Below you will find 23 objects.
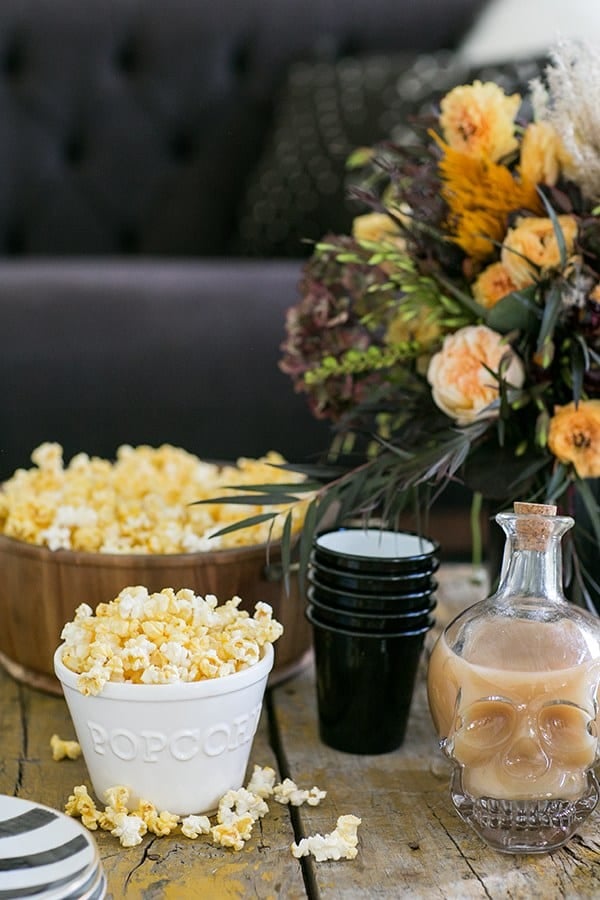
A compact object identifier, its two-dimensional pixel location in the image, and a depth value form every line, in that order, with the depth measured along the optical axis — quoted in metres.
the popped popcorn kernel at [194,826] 1.13
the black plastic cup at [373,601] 1.25
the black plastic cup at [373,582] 1.25
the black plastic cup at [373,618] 1.25
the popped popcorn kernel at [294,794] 1.18
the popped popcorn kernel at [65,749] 1.24
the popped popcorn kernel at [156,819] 1.13
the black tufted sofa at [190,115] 2.67
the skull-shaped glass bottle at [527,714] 1.11
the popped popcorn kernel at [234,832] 1.12
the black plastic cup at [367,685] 1.26
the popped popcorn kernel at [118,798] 1.14
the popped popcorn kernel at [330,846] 1.11
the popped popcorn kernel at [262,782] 1.19
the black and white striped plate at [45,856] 1.01
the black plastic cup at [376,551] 1.25
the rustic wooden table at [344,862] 1.08
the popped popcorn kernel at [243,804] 1.16
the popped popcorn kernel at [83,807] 1.14
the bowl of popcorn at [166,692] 1.14
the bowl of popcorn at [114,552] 1.30
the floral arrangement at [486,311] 1.28
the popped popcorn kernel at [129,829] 1.12
